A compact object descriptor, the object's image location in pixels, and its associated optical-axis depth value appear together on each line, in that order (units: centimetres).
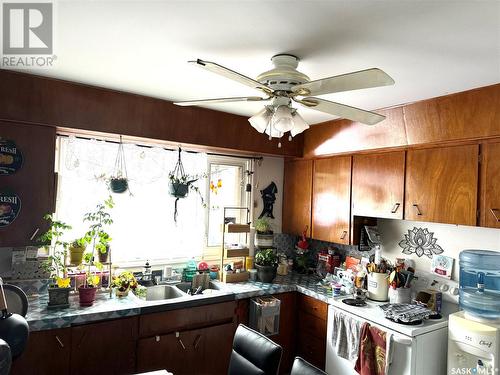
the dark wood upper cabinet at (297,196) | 338
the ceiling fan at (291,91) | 130
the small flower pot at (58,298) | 211
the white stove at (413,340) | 202
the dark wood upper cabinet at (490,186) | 196
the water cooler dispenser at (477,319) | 185
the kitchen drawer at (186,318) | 224
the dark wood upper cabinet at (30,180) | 209
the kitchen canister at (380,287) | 261
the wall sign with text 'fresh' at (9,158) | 206
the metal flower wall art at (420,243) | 259
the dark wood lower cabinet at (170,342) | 196
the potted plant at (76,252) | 235
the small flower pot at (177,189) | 282
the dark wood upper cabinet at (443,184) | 208
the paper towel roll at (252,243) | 342
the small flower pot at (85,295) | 217
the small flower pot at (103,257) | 250
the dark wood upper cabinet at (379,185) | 251
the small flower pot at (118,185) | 258
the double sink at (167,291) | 270
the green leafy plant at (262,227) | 329
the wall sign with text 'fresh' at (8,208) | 206
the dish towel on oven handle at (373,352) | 209
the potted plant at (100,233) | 231
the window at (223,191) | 326
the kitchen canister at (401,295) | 248
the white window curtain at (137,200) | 258
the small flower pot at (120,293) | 239
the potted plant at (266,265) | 301
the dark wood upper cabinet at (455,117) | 198
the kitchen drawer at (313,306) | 276
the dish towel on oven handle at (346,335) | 232
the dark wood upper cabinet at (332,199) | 294
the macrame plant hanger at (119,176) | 259
